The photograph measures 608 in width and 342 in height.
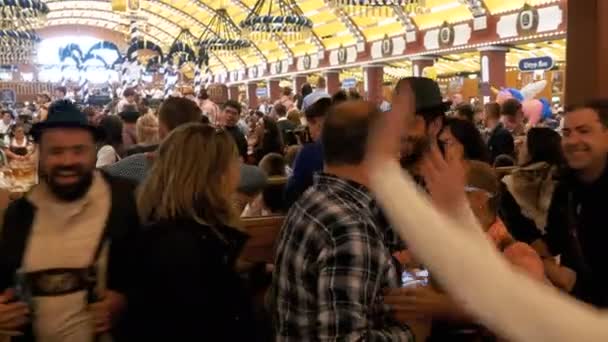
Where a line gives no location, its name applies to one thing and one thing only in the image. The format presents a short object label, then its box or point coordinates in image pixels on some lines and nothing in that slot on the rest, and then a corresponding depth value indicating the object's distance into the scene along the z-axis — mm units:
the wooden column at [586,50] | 4781
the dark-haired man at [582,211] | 2401
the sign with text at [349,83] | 22406
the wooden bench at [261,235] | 3713
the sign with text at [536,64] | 11680
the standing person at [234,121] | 5578
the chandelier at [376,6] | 9781
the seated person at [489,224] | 2143
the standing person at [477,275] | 759
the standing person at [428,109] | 2647
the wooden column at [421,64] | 20328
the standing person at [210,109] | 8421
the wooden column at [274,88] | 32938
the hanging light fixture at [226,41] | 16391
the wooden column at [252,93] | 36831
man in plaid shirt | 1675
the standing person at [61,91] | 16619
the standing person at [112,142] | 4996
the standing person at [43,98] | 13562
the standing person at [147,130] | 4345
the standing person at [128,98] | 10055
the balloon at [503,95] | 8911
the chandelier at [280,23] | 12850
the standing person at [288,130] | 6761
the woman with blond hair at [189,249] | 1910
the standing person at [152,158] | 3439
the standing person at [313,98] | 4026
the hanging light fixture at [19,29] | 11648
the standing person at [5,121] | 12164
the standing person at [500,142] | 5668
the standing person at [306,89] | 7208
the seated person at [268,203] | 4117
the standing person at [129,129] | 5492
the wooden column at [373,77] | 23328
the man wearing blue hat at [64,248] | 1974
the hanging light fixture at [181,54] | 20203
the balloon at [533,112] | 8070
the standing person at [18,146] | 7797
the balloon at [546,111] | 8682
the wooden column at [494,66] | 16859
